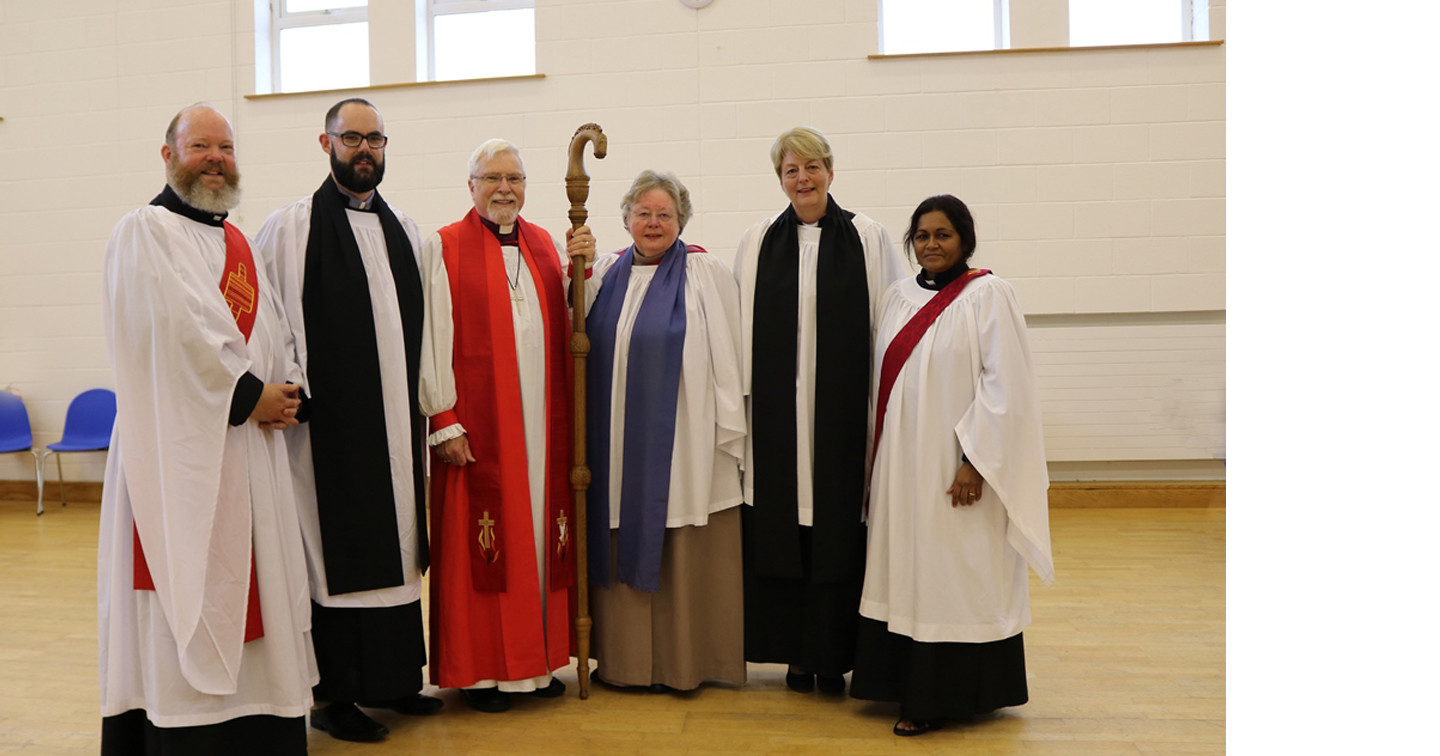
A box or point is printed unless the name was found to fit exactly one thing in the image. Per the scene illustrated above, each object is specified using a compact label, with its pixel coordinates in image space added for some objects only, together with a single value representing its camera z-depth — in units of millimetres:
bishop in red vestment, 3258
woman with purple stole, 3422
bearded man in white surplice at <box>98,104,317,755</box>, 2641
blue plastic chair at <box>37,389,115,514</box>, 7270
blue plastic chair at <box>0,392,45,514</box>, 7379
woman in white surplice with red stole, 3053
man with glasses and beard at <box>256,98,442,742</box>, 3068
